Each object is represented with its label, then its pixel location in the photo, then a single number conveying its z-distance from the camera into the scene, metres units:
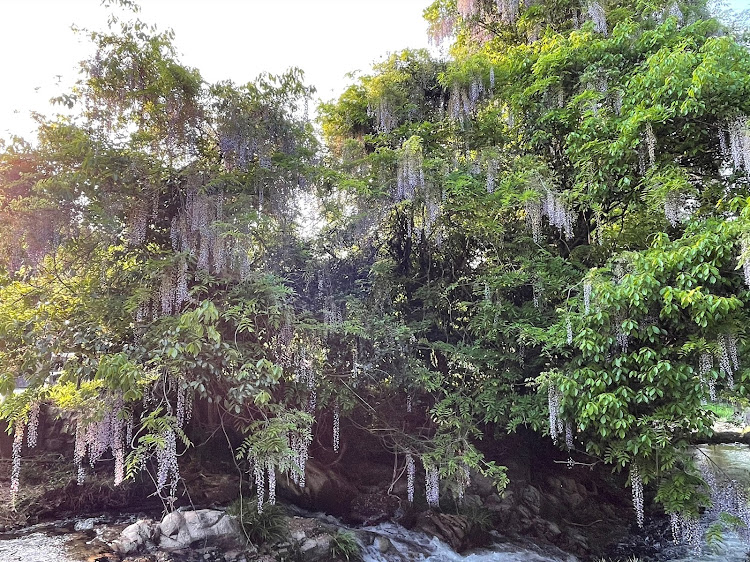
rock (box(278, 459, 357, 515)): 6.46
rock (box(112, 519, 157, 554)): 4.79
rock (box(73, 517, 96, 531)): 5.35
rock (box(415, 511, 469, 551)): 6.12
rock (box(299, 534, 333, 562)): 5.33
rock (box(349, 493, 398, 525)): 6.48
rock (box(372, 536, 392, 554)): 5.79
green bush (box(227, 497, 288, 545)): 5.33
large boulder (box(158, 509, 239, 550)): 4.99
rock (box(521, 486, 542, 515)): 7.12
